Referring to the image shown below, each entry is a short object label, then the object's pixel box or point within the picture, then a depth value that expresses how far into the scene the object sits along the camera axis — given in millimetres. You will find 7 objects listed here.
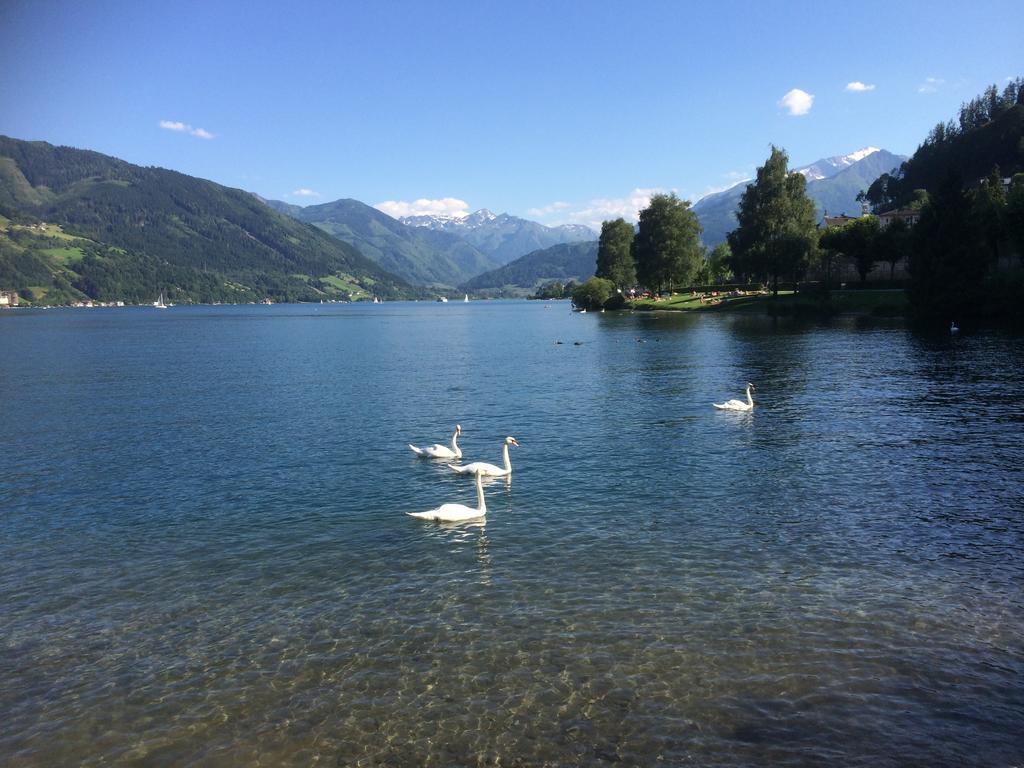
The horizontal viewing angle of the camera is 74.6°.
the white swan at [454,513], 21797
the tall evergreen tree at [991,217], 90875
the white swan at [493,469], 26688
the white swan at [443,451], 30406
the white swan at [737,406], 40281
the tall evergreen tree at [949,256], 88625
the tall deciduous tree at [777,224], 129625
